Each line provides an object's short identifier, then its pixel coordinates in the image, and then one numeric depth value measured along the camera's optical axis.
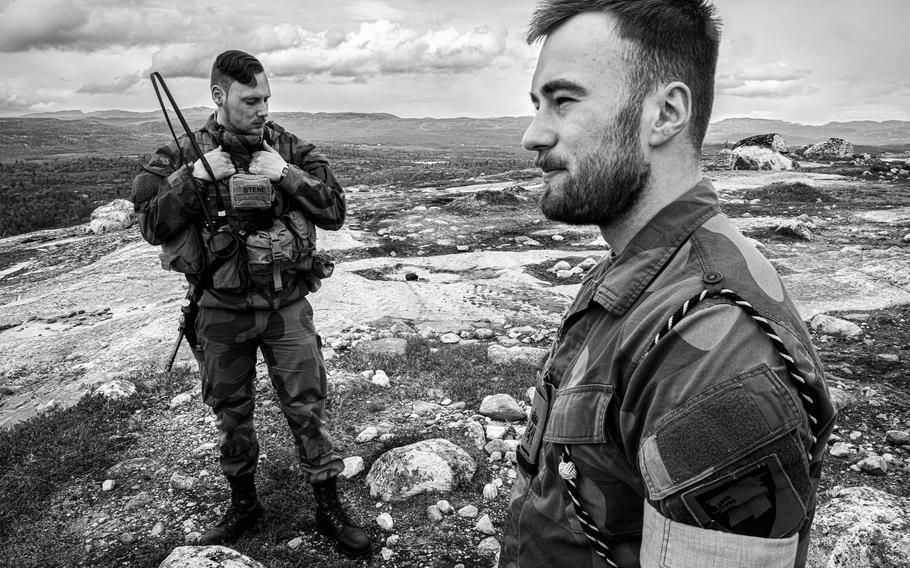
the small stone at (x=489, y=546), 3.31
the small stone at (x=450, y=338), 6.25
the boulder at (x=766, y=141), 23.38
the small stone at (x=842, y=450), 3.87
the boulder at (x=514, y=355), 5.58
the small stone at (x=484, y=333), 6.35
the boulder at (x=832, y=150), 30.12
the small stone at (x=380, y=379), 5.23
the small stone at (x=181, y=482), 3.96
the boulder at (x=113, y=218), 15.05
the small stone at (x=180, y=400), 5.01
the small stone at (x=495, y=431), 4.37
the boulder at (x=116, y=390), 5.06
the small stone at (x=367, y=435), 4.43
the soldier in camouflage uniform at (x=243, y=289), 3.33
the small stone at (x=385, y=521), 3.53
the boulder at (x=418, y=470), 3.78
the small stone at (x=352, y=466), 4.03
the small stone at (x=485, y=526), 3.47
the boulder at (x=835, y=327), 5.91
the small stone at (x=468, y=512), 3.61
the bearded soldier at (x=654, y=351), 0.98
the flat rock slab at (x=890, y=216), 11.42
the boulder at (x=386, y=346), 5.92
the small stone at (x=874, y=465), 3.69
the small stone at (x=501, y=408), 4.61
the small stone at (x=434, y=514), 3.58
